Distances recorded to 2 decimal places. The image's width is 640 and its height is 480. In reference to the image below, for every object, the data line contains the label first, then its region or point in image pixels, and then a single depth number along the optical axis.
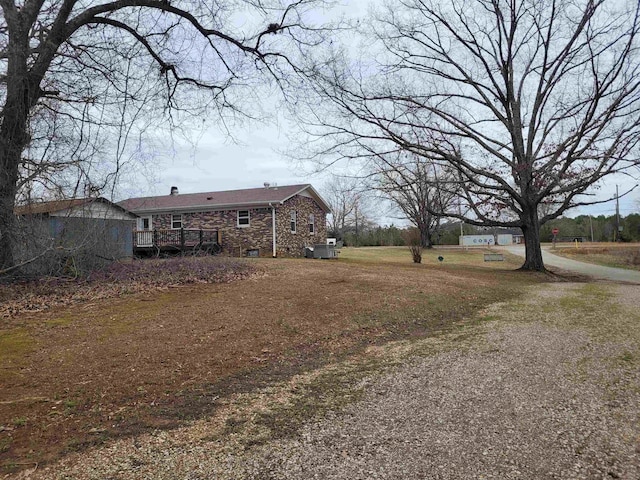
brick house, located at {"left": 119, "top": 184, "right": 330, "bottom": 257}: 22.30
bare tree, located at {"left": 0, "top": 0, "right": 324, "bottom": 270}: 8.46
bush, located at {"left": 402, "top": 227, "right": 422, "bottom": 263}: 24.28
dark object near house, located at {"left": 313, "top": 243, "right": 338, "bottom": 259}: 23.12
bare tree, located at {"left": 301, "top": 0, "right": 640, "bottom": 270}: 16.39
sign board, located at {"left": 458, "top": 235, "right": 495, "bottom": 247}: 61.81
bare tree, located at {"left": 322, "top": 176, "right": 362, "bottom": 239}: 61.67
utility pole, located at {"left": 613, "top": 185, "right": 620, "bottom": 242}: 51.12
